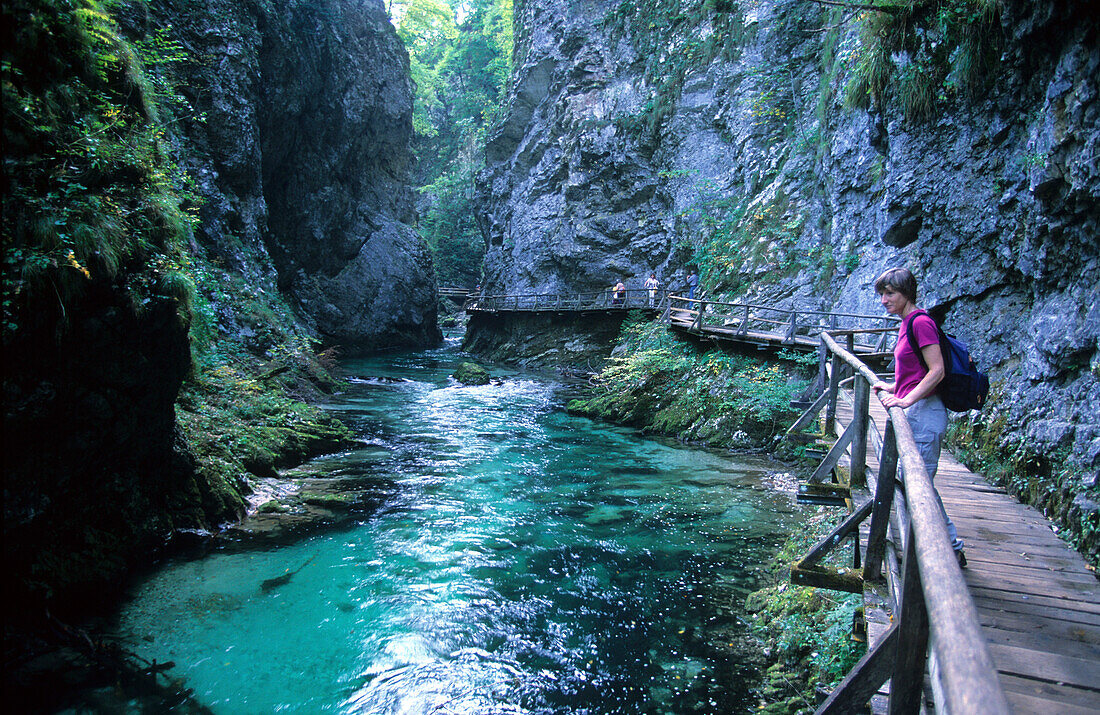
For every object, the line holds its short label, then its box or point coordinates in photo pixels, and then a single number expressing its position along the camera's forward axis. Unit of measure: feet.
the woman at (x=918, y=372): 11.71
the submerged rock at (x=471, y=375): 69.10
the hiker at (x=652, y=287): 77.05
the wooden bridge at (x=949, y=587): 4.72
